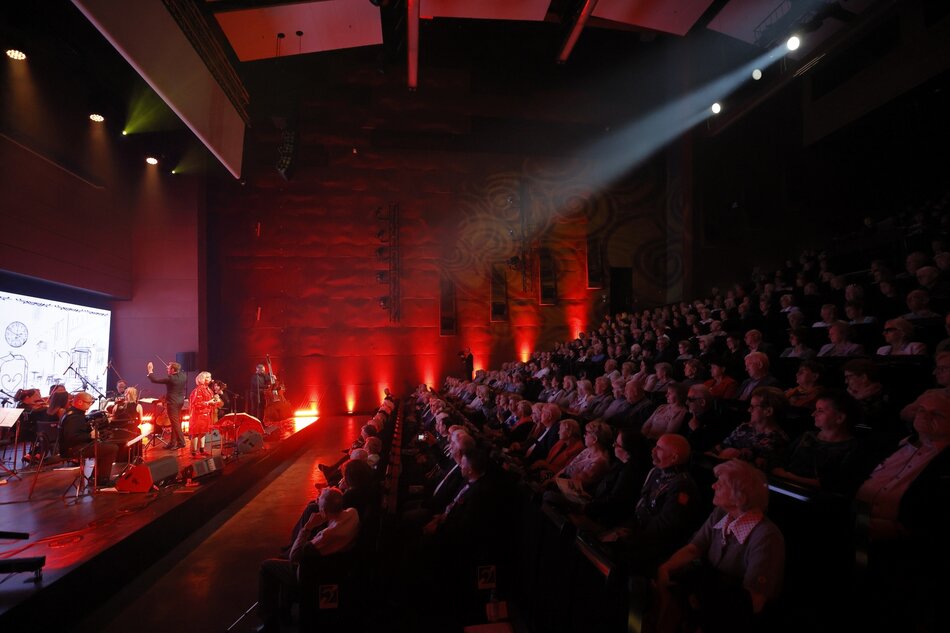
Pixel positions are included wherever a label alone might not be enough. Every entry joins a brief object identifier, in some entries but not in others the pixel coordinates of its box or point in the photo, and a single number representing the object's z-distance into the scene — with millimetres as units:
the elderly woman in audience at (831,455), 2176
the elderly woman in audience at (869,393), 2660
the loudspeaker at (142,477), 4480
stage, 2660
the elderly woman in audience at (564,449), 3543
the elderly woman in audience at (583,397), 5217
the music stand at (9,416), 4762
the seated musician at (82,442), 4824
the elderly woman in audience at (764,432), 2625
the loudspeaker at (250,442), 6285
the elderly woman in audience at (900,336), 3391
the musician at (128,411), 5373
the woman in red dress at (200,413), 6520
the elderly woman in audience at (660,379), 4484
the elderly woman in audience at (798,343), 4145
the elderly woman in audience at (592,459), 2967
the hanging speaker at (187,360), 10156
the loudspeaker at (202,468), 4789
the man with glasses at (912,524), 1522
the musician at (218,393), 6883
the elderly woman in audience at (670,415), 3430
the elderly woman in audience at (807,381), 3016
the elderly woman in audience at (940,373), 2191
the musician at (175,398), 6801
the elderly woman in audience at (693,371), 4590
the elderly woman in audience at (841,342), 3916
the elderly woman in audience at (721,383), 4245
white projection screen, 6520
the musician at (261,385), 9883
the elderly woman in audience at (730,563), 1479
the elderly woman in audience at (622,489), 2596
